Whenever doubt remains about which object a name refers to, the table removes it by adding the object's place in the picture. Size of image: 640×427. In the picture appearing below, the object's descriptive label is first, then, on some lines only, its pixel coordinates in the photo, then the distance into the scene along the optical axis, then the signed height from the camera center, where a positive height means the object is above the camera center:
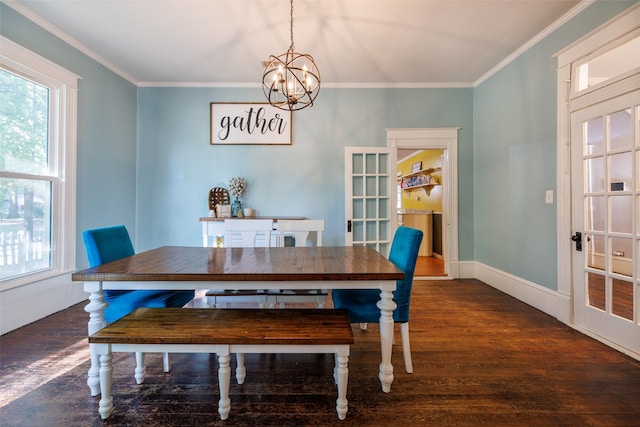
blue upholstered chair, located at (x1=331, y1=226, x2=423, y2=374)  1.69 -0.56
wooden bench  1.31 -0.60
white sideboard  3.16 -0.15
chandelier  1.86 +0.96
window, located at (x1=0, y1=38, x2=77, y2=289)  2.35 +0.48
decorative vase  3.76 +0.11
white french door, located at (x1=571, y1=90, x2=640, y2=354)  1.96 -0.03
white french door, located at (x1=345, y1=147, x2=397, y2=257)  3.89 +0.28
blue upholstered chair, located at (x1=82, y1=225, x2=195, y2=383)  1.72 -0.55
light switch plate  2.68 +0.18
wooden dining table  1.46 -0.34
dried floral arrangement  3.79 +0.41
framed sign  3.87 +1.32
